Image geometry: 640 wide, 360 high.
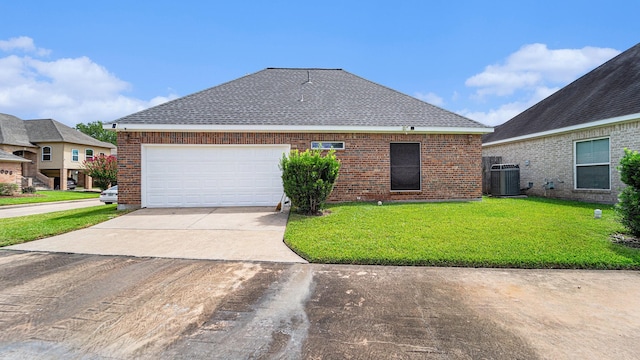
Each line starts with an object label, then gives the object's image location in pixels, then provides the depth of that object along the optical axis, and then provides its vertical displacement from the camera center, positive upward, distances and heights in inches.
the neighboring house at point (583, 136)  412.8 +69.1
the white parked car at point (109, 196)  550.3 -34.9
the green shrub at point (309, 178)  330.0 -0.2
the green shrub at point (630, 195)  228.2 -12.2
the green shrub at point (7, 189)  741.9 -31.3
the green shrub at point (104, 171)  900.0 +17.2
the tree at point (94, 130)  2258.9 +349.6
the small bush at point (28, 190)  820.0 -36.7
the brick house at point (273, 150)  400.5 +39.2
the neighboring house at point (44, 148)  1016.9 +99.1
